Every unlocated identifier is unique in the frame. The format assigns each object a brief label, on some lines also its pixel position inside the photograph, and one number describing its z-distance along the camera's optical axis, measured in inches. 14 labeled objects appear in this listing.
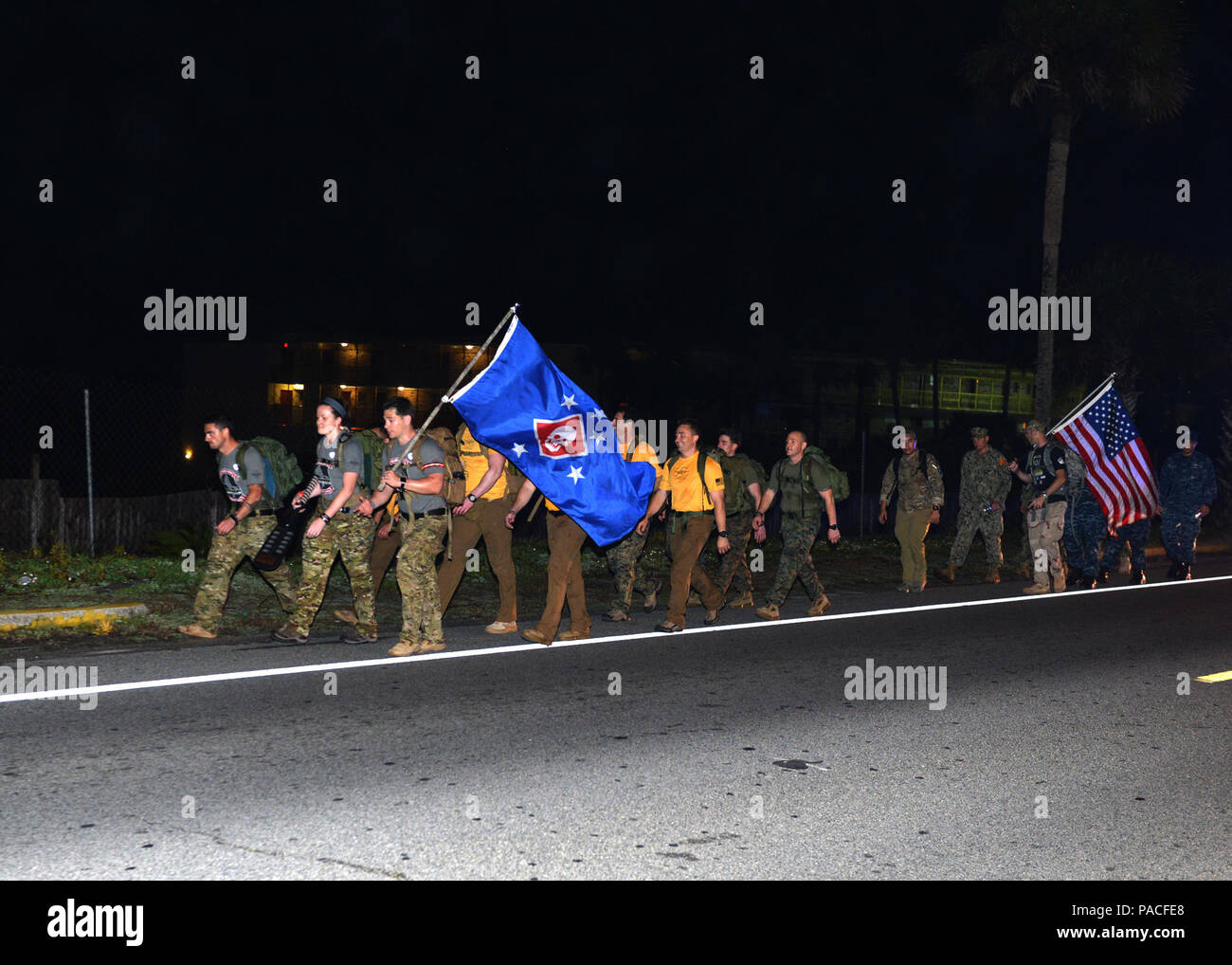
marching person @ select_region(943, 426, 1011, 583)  561.0
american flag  535.8
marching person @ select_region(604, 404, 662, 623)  394.9
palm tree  980.6
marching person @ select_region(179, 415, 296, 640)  355.3
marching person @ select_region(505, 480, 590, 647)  362.0
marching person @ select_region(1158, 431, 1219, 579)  572.7
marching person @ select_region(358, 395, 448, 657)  335.3
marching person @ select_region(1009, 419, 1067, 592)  522.6
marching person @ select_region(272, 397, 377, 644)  337.7
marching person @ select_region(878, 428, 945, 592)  521.3
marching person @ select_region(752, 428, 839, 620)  446.3
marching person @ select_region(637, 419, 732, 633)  397.7
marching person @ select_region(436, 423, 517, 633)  382.9
